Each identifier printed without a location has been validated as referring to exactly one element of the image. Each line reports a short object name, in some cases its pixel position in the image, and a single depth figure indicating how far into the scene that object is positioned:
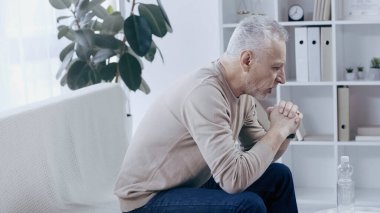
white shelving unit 4.11
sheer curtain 3.50
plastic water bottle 2.63
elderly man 2.27
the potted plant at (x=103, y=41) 3.72
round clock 4.18
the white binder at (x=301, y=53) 4.11
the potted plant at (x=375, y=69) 4.06
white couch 2.43
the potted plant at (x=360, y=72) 4.12
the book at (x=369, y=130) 4.10
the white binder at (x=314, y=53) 4.08
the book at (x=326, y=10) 4.05
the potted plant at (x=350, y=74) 4.11
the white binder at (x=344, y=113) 4.06
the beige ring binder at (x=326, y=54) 4.05
